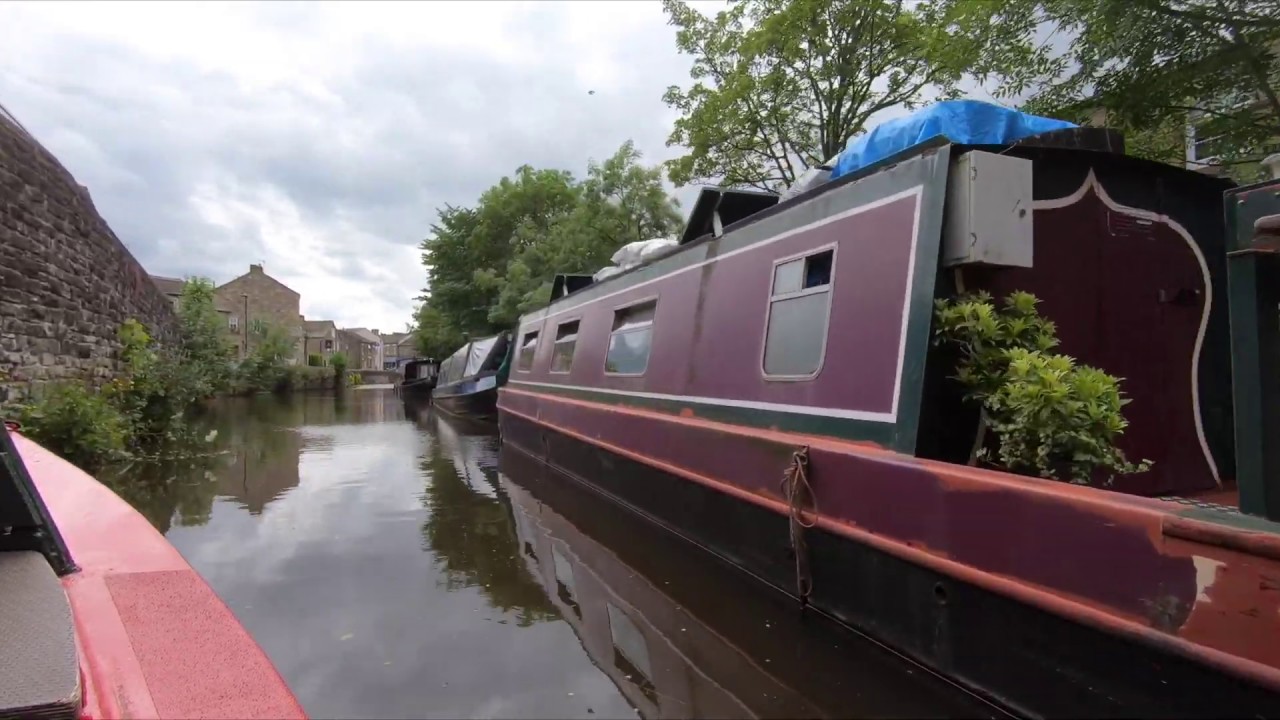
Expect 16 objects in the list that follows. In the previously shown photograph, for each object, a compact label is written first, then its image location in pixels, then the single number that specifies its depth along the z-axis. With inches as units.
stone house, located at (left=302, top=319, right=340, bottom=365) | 2541.8
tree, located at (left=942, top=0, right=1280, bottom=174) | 210.4
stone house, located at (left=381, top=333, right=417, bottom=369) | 3811.5
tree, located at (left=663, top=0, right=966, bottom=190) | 470.0
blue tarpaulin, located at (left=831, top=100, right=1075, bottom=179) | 143.3
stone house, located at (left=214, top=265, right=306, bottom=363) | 1878.7
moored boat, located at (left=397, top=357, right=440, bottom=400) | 1069.8
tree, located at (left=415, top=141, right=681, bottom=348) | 740.0
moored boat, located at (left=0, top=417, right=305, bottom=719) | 58.0
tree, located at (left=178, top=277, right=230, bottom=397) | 534.7
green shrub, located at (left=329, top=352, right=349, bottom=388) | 1625.2
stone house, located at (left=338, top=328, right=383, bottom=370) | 3021.7
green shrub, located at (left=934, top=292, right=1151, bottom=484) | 104.0
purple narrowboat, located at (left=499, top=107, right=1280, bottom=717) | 78.6
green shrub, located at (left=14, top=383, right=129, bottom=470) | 292.5
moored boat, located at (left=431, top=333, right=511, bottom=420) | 599.5
